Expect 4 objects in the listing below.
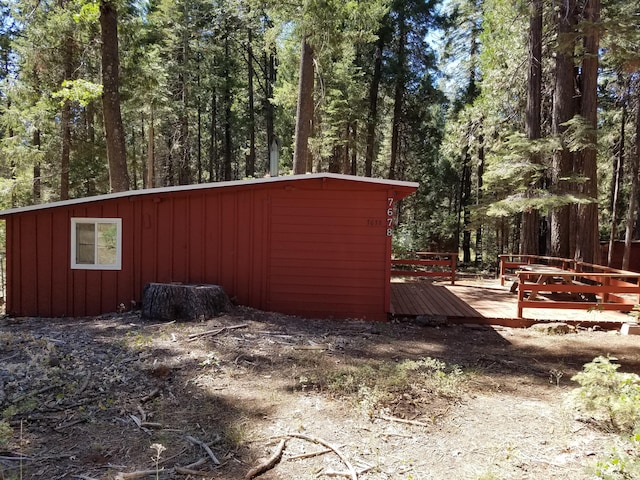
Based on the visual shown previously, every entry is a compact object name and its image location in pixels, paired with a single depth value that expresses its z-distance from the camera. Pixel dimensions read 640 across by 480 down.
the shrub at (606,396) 3.22
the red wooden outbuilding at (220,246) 7.57
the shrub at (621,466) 2.43
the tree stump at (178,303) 6.60
